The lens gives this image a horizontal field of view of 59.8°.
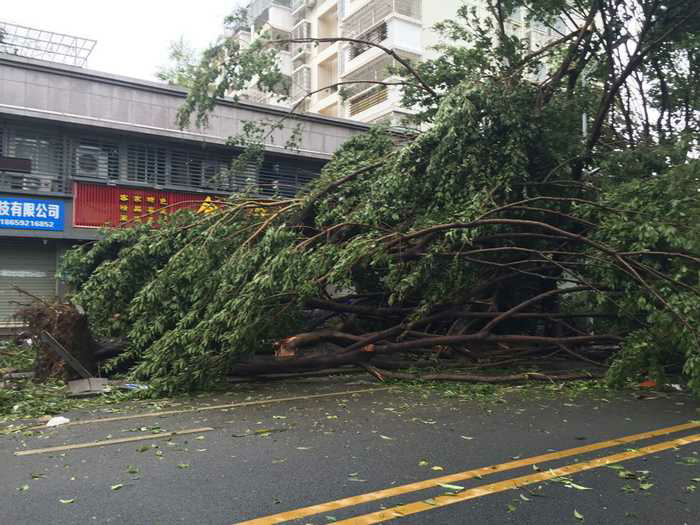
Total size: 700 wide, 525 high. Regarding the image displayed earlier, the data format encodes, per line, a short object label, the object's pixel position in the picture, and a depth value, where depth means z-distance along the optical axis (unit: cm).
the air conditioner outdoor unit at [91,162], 1548
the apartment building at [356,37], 2959
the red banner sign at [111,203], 1528
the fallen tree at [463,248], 773
